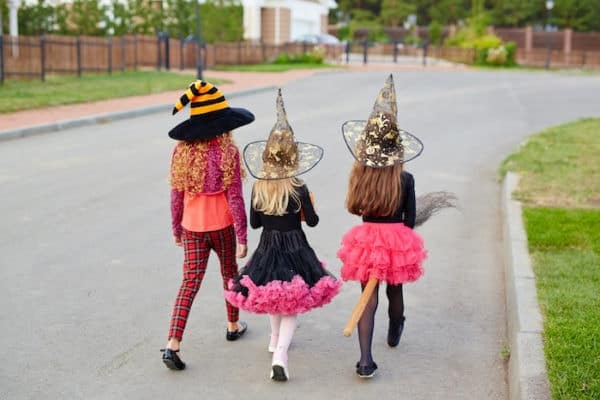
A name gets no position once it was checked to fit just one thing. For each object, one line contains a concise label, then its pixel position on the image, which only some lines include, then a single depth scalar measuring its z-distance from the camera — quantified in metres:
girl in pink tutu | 4.72
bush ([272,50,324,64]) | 40.88
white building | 50.81
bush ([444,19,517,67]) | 43.09
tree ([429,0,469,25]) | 75.31
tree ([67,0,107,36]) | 35.53
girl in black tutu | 4.67
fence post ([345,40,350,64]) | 43.46
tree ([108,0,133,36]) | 37.16
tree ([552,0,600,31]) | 65.38
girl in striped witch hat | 4.84
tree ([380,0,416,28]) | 76.75
